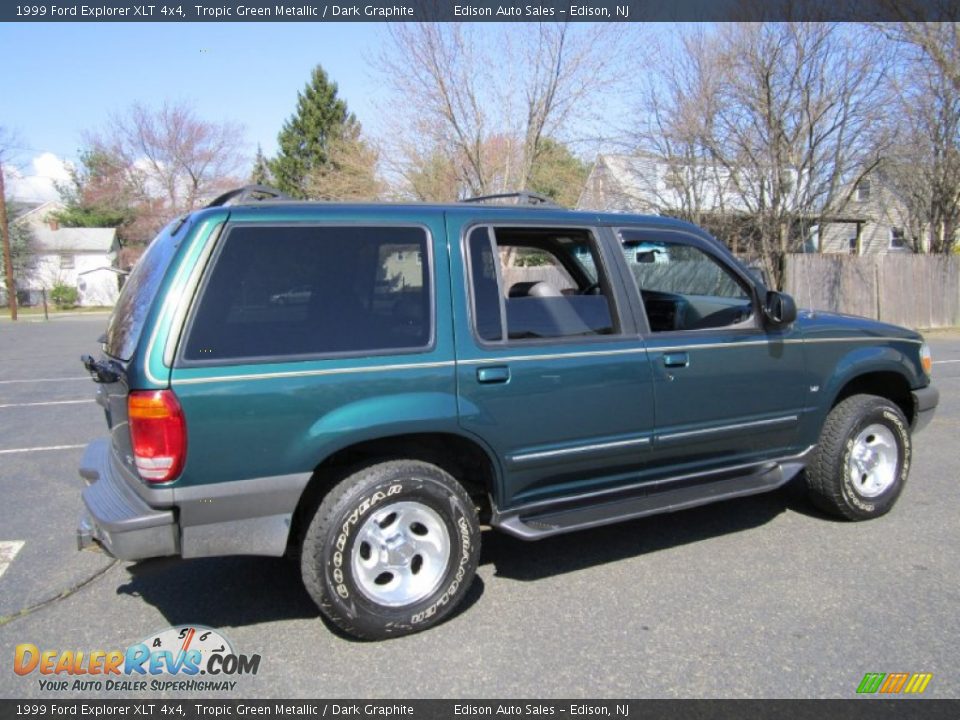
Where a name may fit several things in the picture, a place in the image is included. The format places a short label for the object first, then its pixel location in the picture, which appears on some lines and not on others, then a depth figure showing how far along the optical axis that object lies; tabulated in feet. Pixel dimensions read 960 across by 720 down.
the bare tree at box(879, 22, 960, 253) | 54.29
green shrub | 128.56
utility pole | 98.58
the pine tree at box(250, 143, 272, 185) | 151.88
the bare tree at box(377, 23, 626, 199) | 58.03
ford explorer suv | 9.52
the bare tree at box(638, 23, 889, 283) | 54.60
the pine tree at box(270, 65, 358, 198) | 124.26
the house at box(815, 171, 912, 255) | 68.33
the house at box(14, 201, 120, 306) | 146.20
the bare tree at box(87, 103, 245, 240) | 143.43
